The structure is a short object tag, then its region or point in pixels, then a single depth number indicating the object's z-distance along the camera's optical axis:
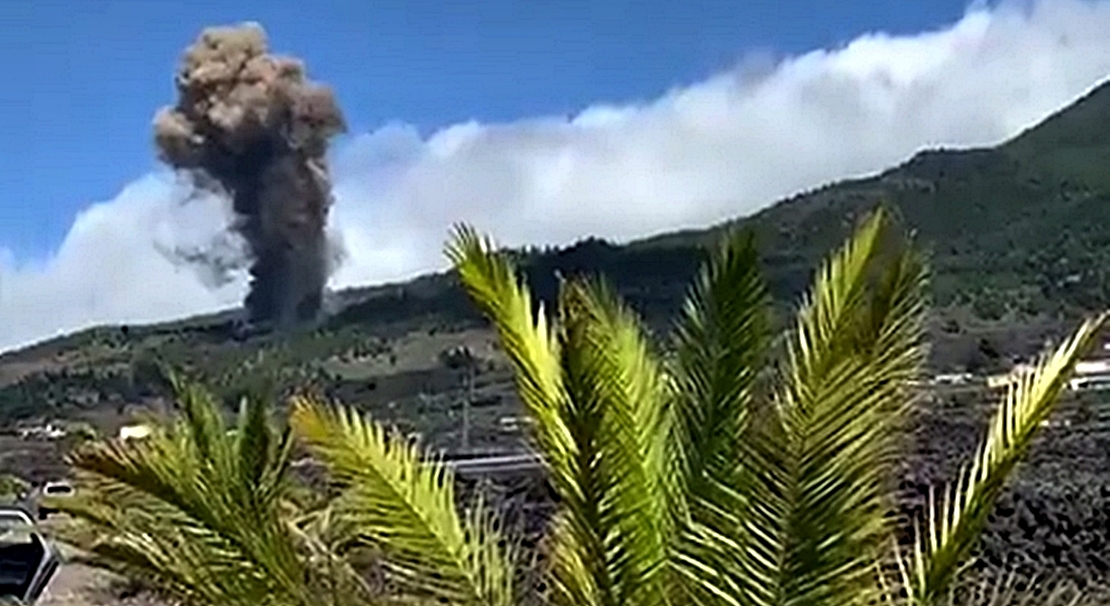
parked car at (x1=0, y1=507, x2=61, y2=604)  23.48
